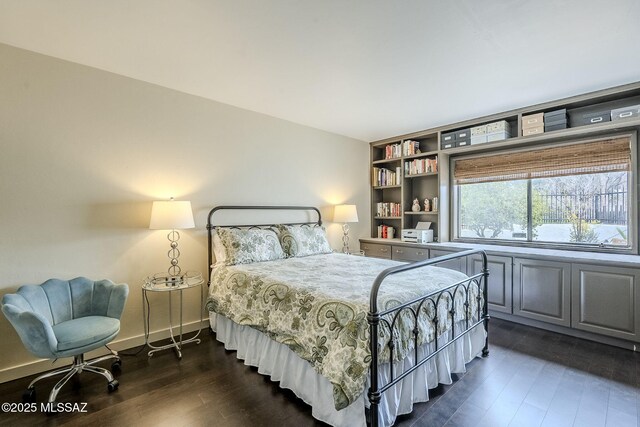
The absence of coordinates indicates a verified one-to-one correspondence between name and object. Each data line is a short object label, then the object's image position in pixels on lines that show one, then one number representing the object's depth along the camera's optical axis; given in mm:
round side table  2757
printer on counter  4419
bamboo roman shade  3201
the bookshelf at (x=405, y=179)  4734
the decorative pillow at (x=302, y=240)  3604
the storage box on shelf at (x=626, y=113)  2902
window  3219
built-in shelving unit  3138
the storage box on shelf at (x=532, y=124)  3461
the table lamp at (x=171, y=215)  2738
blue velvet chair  1925
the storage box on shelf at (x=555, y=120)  3322
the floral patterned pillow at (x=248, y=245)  3127
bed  1672
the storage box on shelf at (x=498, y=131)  3771
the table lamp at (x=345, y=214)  4504
